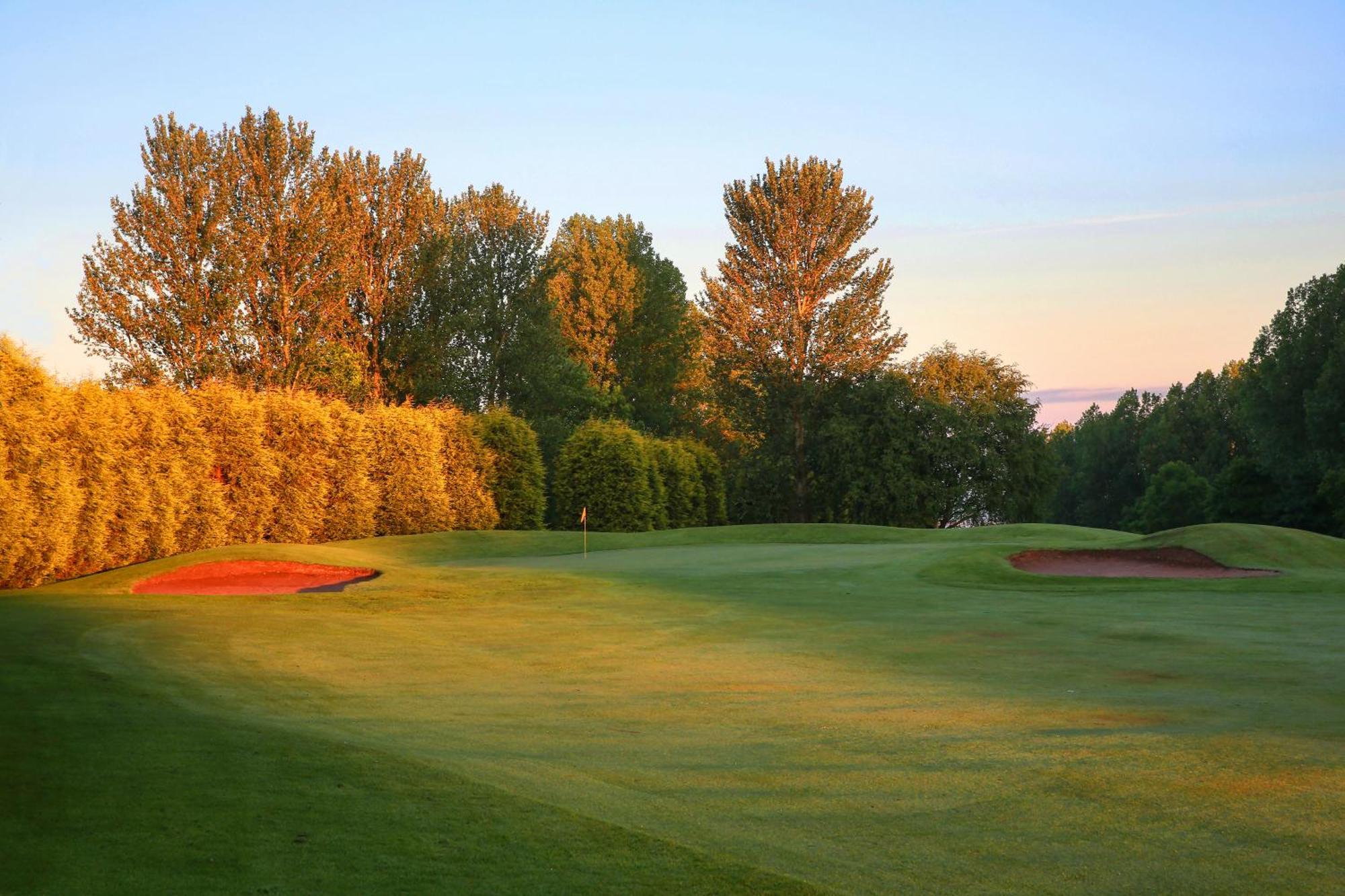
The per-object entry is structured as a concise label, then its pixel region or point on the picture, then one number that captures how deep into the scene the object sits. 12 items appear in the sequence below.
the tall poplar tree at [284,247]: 40.78
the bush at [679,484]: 42.44
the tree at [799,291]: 54.22
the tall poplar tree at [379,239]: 46.19
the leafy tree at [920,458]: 51.62
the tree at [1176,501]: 64.69
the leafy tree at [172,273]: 38.44
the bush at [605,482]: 38.16
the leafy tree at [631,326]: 66.31
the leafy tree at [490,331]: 48.78
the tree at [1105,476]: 86.62
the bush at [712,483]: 46.03
